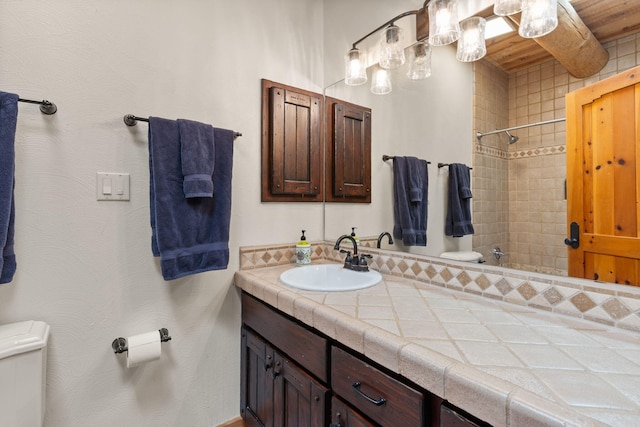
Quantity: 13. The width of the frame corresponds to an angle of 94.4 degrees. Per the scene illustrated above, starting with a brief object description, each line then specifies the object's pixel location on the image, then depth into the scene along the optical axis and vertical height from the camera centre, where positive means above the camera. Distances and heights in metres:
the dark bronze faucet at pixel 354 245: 1.42 -0.14
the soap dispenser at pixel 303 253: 1.61 -0.20
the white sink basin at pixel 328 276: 1.28 -0.28
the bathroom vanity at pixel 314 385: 0.67 -0.49
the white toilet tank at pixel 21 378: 0.87 -0.48
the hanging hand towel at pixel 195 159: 1.21 +0.24
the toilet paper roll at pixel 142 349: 1.15 -0.52
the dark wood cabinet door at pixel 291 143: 1.60 +0.42
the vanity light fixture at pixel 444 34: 0.96 +0.73
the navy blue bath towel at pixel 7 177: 0.92 +0.13
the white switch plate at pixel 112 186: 1.17 +0.13
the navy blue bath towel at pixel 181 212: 1.18 +0.02
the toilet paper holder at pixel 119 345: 1.16 -0.51
